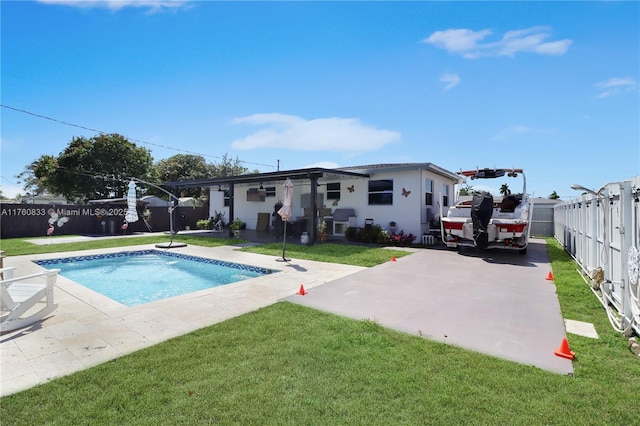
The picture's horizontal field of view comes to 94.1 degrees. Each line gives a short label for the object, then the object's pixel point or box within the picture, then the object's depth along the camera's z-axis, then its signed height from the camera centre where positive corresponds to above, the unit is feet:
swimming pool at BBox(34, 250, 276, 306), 22.46 -5.36
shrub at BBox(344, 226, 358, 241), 42.55 -2.80
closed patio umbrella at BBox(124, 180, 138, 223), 42.19 +1.40
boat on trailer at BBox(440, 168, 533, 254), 27.99 -0.54
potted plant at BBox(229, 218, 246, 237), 47.64 -2.03
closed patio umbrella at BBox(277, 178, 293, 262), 28.73 +1.09
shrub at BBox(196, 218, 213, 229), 62.36 -2.01
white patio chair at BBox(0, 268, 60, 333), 12.07 -3.68
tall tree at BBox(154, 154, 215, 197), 102.06 +15.96
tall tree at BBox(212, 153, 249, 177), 100.99 +16.39
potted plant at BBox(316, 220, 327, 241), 42.04 -2.40
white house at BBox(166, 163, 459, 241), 39.58 +3.20
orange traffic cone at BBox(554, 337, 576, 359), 9.55 -4.50
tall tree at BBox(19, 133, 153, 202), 74.08 +12.29
